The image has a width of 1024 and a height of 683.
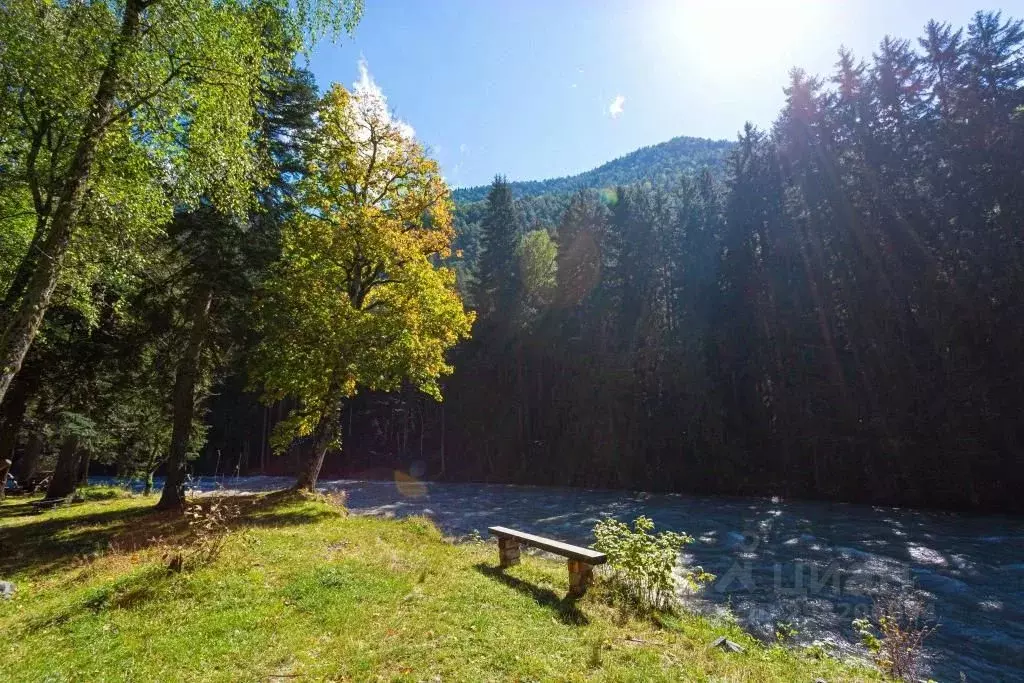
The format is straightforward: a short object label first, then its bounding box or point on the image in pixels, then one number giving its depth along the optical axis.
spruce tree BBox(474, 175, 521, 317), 50.06
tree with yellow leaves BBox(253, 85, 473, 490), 17.55
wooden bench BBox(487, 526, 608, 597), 8.66
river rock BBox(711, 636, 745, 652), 7.38
